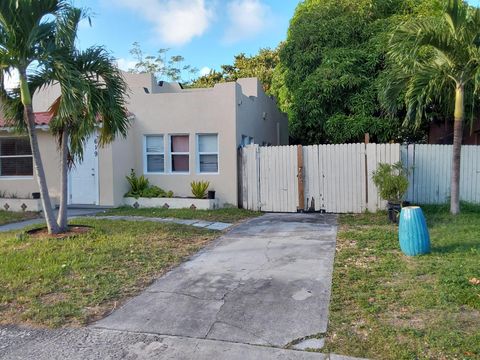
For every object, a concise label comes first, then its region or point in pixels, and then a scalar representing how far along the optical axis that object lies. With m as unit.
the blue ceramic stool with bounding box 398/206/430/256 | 6.20
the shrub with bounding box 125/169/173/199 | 12.62
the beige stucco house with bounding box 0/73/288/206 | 12.43
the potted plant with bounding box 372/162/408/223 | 9.41
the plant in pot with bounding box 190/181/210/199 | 12.27
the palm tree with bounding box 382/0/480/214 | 8.74
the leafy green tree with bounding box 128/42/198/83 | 32.50
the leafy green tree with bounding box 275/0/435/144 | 14.50
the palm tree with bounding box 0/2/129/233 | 7.20
